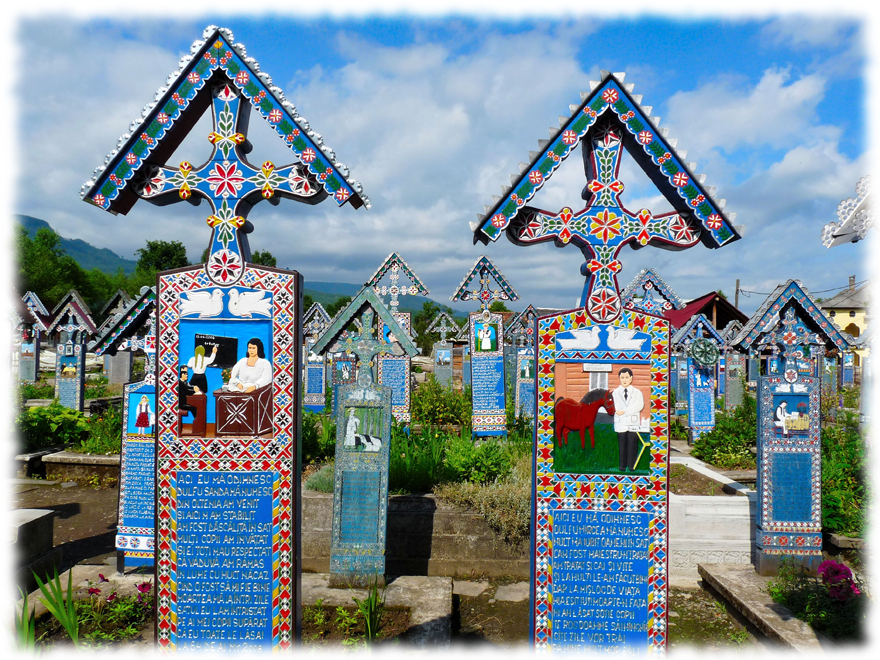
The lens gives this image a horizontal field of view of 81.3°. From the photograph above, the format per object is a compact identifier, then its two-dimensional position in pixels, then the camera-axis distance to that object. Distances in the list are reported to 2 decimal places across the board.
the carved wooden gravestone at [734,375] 16.73
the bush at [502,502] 6.02
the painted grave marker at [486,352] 10.48
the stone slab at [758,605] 4.20
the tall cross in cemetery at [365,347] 5.62
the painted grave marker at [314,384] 14.30
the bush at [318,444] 8.52
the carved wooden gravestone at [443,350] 16.77
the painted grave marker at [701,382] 10.89
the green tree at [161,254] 46.22
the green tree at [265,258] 39.00
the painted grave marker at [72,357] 13.98
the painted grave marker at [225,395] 3.36
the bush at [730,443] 8.80
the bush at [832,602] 4.18
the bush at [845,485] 6.13
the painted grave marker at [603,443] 3.49
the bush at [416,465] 6.77
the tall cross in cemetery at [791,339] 5.96
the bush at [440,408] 12.33
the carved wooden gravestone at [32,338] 16.92
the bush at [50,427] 10.36
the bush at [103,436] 9.93
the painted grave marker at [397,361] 10.89
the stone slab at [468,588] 5.56
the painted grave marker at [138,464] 5.41
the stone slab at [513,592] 5.46
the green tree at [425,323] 42.33
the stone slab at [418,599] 4.02
